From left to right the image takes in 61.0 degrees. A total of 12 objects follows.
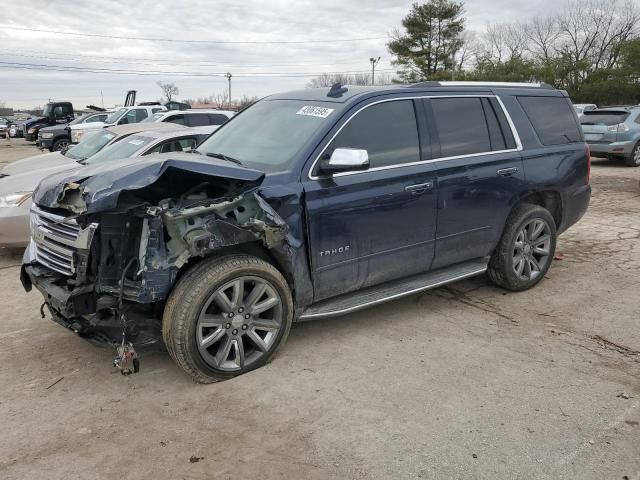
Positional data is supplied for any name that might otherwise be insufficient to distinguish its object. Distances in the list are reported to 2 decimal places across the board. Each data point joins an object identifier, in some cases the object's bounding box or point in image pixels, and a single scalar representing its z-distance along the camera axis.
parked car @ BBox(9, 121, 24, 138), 38.21
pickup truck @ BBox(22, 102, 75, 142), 29.44
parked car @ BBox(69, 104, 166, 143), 19.59
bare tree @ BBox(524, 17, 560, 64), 45.49
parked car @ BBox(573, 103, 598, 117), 20.89
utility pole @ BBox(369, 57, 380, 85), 61.01
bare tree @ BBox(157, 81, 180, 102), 76.69
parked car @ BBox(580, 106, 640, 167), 14.67
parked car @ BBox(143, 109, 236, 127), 13.81
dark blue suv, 3.37
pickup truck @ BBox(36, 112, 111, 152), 22.50
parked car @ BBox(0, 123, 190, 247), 6.19
